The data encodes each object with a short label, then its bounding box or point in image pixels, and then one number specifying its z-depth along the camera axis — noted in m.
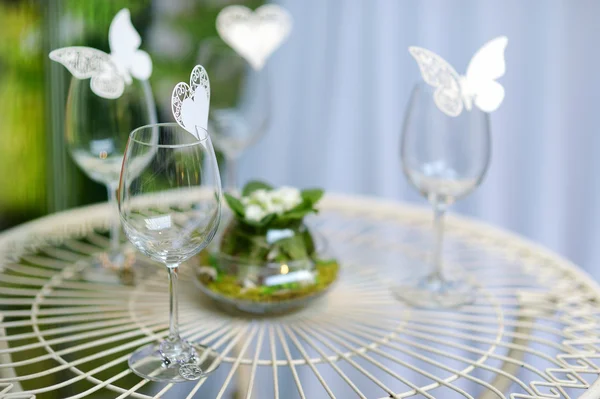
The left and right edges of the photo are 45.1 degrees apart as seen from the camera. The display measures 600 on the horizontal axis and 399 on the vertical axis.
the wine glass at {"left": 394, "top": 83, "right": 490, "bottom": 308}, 0.92
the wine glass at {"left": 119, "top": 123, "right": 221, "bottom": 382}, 0.68
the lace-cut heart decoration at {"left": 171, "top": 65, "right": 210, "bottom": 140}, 0.70
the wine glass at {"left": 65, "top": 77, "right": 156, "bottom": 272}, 0.99
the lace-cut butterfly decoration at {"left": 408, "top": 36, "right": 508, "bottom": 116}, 0.88
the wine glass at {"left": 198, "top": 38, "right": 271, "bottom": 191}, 1.24
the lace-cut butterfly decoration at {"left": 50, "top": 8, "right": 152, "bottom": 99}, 0.90
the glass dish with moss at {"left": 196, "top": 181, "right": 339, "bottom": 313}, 0.88
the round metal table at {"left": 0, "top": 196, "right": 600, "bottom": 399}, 0.77
